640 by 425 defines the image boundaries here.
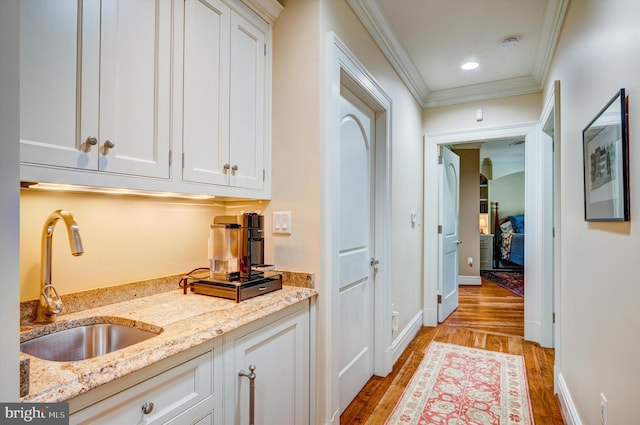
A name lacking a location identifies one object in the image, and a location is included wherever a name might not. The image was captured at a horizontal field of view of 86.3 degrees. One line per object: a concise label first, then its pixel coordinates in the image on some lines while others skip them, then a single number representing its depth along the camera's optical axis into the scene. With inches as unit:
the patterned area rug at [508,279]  235.1
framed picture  46.8
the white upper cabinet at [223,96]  55.8
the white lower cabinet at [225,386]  33.4
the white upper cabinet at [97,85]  37.6
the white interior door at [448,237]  155.9
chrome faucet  43.3
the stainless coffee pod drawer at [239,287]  57.1
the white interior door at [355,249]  85.0
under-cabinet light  42.3
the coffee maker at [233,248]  61.7
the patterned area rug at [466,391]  82.8
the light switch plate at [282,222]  71.6
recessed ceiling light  123.6
